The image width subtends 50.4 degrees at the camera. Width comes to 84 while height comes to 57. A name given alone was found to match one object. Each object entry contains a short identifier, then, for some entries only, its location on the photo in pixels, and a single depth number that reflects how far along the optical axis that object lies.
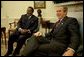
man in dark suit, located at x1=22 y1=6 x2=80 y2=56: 0.95
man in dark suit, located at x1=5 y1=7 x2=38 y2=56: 1.71
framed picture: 2.36
